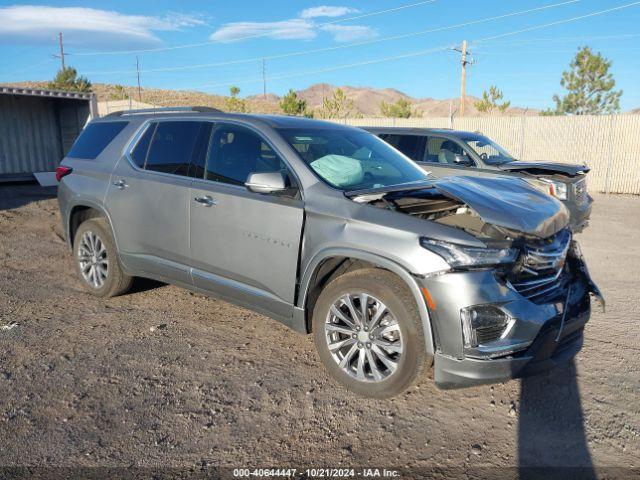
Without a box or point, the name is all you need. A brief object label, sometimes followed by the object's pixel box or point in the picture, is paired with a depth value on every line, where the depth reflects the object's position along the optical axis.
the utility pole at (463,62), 35.56
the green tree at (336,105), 47.53
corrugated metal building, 16.38
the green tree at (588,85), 35.22
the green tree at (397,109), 48.72
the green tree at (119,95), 59.50
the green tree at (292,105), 44.03
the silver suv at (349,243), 3.22
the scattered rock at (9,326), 4.84
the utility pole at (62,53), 67.69
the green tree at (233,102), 48.89
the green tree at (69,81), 50.42
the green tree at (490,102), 47.44
